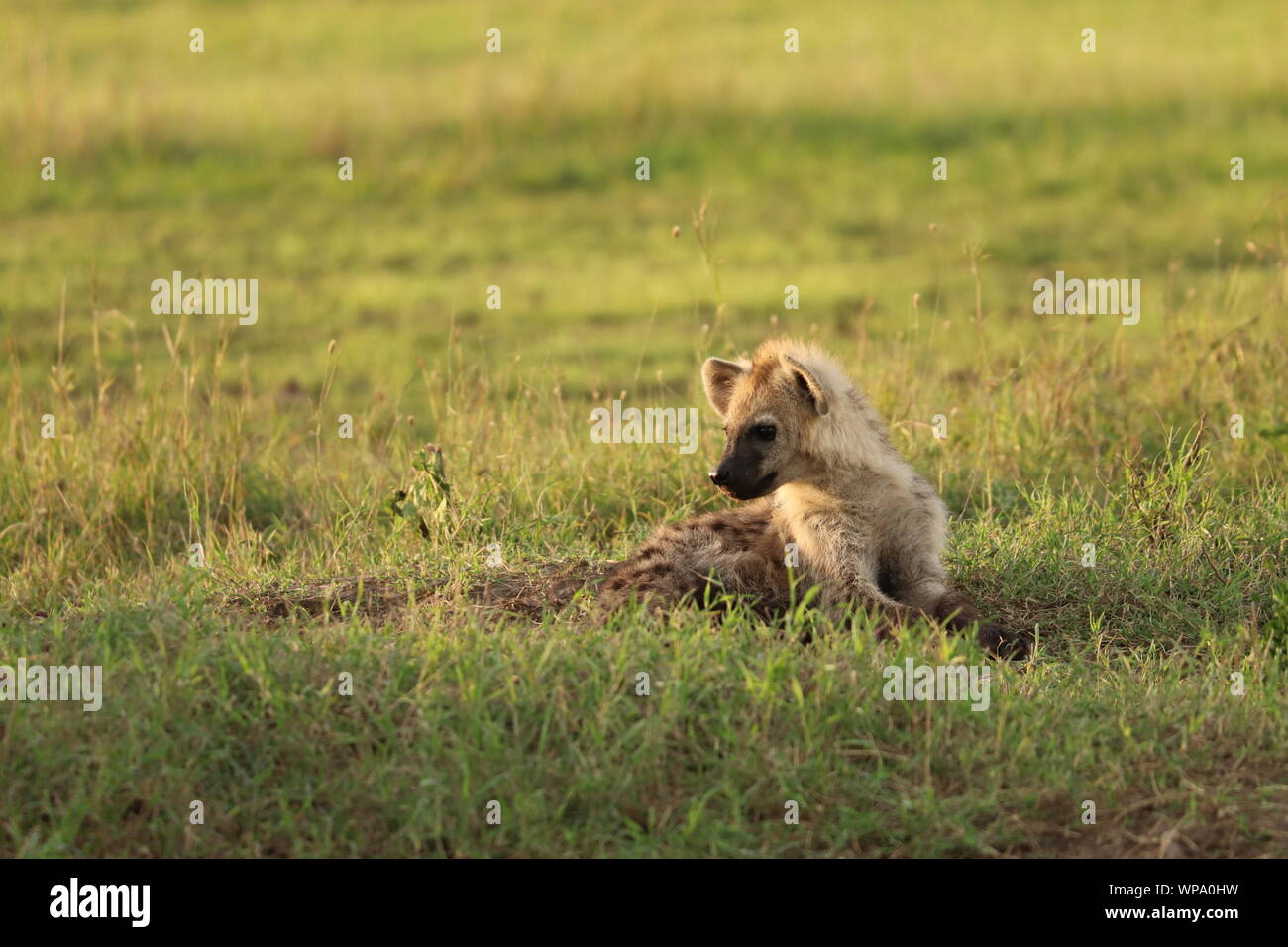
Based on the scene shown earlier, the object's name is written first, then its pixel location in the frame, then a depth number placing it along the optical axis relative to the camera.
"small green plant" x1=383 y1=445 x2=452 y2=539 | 13.77
